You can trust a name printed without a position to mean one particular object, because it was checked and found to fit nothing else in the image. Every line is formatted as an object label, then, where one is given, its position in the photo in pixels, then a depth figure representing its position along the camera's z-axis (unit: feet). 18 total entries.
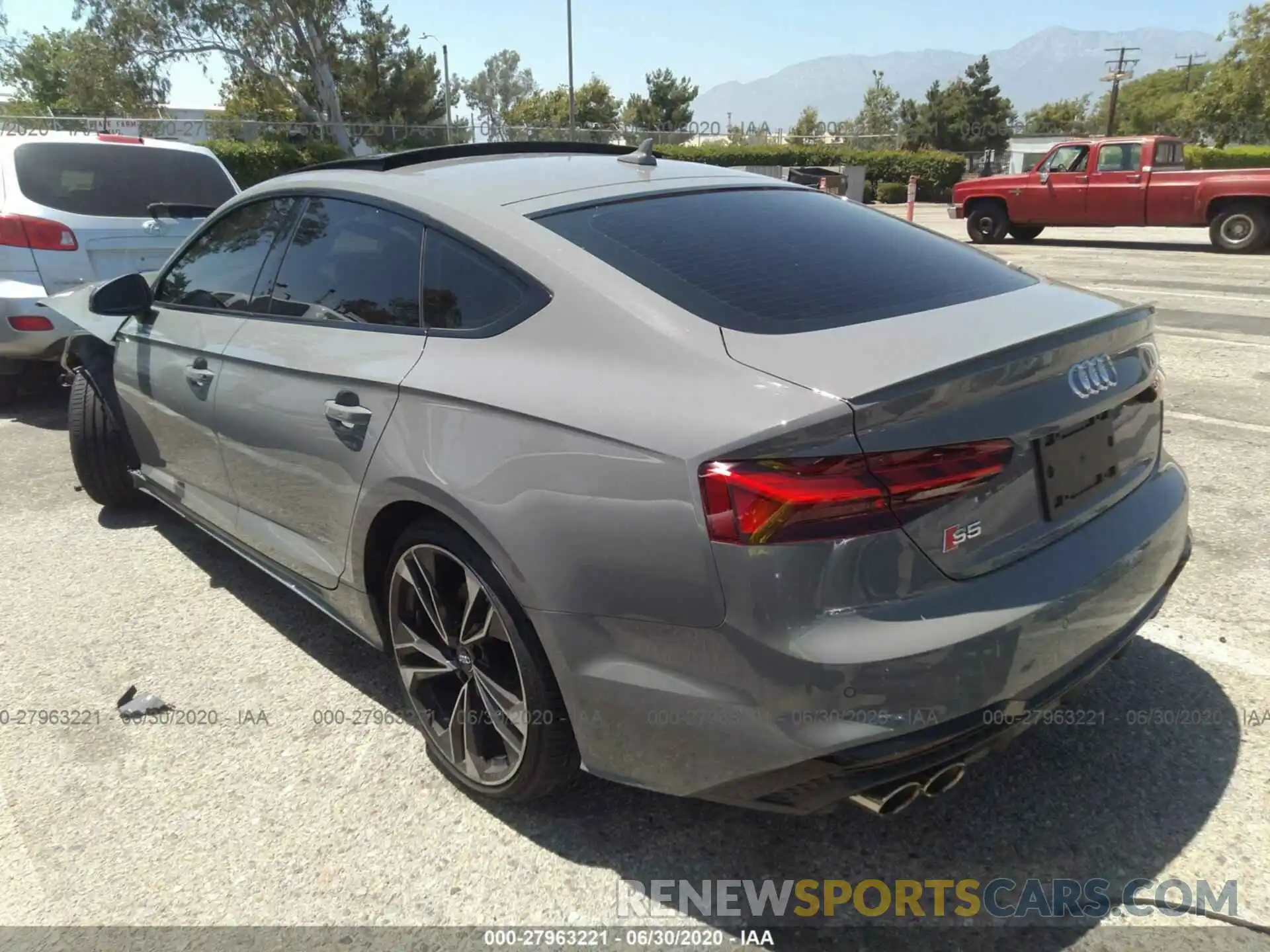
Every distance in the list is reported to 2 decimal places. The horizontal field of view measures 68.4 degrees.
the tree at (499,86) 367.86
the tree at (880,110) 312.71
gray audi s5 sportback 5.75
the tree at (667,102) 228.84
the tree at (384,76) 146.00
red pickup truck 46.98
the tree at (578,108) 259.39
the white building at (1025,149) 174.09
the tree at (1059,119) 355.56
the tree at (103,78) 133.18
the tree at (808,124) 276.21
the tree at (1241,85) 158.30
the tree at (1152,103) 315.78
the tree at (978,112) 254.27
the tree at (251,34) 133.18
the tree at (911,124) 258.57
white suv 19.20
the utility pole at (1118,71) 197.98
